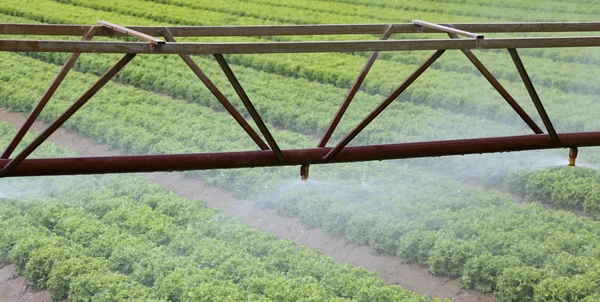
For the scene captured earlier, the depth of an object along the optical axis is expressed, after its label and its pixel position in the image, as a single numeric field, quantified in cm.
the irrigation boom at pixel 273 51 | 579
